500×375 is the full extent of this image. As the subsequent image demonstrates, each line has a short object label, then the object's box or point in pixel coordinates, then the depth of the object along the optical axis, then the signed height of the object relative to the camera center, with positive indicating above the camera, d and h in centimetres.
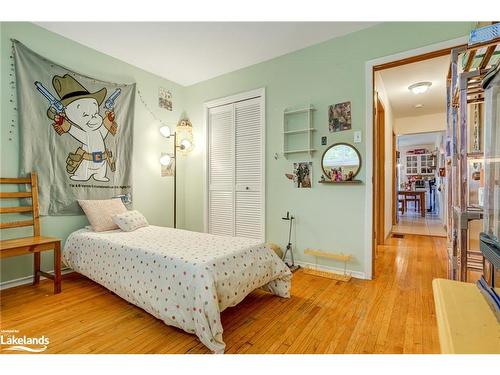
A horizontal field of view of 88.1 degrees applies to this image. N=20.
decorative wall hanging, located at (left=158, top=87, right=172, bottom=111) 374 +130
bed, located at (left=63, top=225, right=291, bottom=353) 152 -60
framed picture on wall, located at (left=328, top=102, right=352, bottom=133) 271 +75
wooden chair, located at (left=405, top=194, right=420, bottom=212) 813 -38
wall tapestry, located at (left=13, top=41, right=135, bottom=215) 249 +60
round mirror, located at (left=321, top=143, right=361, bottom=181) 267 +26
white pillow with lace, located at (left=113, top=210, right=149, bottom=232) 269 -36
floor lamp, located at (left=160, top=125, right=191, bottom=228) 368 +58
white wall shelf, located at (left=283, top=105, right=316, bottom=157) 290 +65
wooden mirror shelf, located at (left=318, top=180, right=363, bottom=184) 263 +5
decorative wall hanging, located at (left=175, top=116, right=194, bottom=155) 392 +81
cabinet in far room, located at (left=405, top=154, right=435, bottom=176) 945 +85
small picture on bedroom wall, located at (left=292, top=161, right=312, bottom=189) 296 +15
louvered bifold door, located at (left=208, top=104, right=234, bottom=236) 363 +24
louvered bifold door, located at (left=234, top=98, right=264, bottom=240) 334 +24
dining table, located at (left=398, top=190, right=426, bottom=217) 743 -24
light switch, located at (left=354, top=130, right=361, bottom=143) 265 +52
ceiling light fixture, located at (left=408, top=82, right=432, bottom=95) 393 +155
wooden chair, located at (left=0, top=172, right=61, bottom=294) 205 -46
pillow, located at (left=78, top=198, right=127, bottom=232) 269 -27
